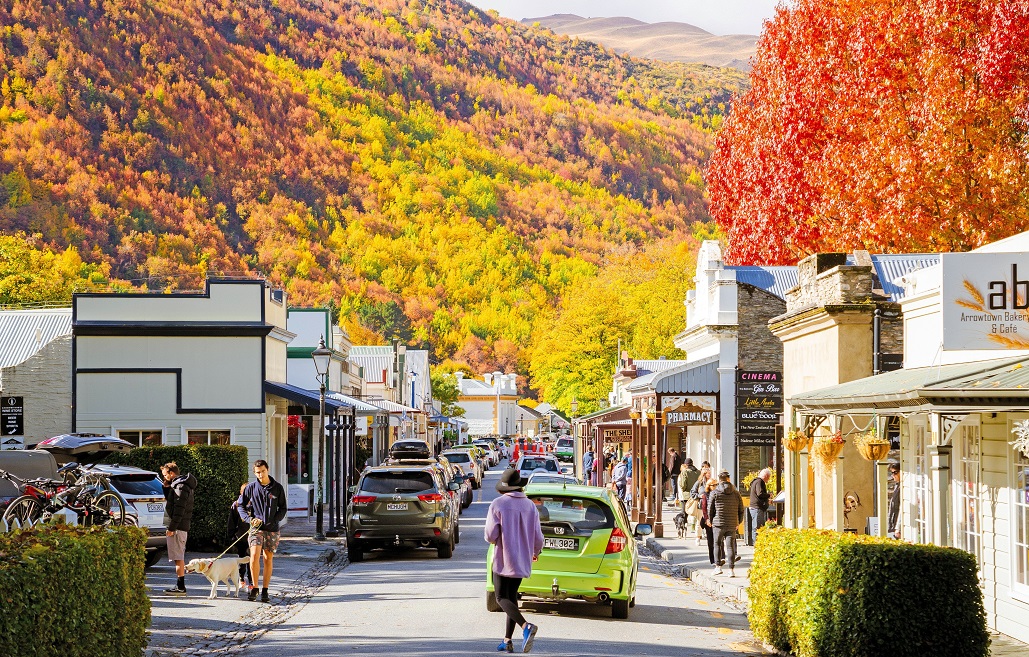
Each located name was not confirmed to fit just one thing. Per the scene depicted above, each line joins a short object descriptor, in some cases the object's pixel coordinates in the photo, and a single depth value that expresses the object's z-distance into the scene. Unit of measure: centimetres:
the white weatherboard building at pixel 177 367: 3312
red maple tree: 3641
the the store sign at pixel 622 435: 5756
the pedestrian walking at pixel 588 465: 5784
